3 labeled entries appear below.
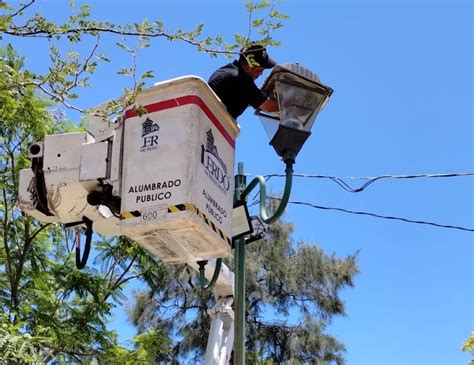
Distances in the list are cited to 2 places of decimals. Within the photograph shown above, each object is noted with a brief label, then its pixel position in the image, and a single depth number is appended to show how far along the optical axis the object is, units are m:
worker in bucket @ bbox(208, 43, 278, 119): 4.58
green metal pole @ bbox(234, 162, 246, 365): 5.45
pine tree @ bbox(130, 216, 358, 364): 19.20
